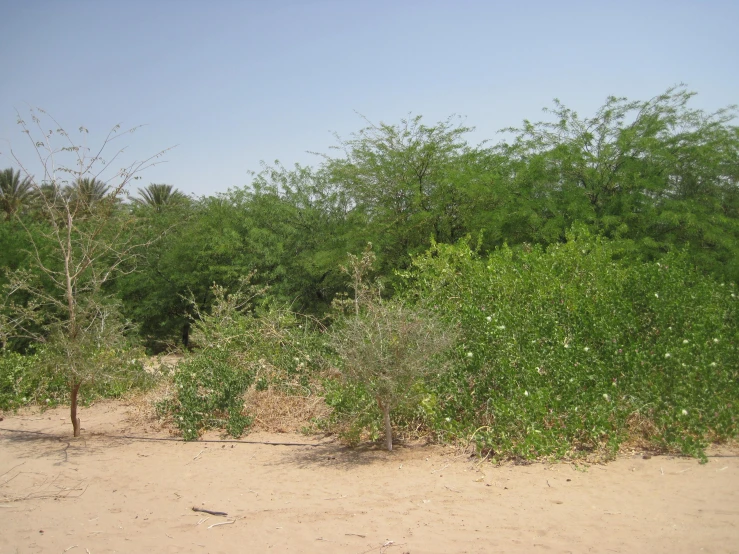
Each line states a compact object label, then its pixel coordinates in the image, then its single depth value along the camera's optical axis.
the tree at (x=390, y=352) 6.24
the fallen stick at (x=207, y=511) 5.15
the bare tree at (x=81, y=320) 7.13
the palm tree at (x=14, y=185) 29.59
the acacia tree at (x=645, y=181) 12.95
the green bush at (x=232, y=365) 7.76
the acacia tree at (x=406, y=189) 14.58
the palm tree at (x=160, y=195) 30.95
